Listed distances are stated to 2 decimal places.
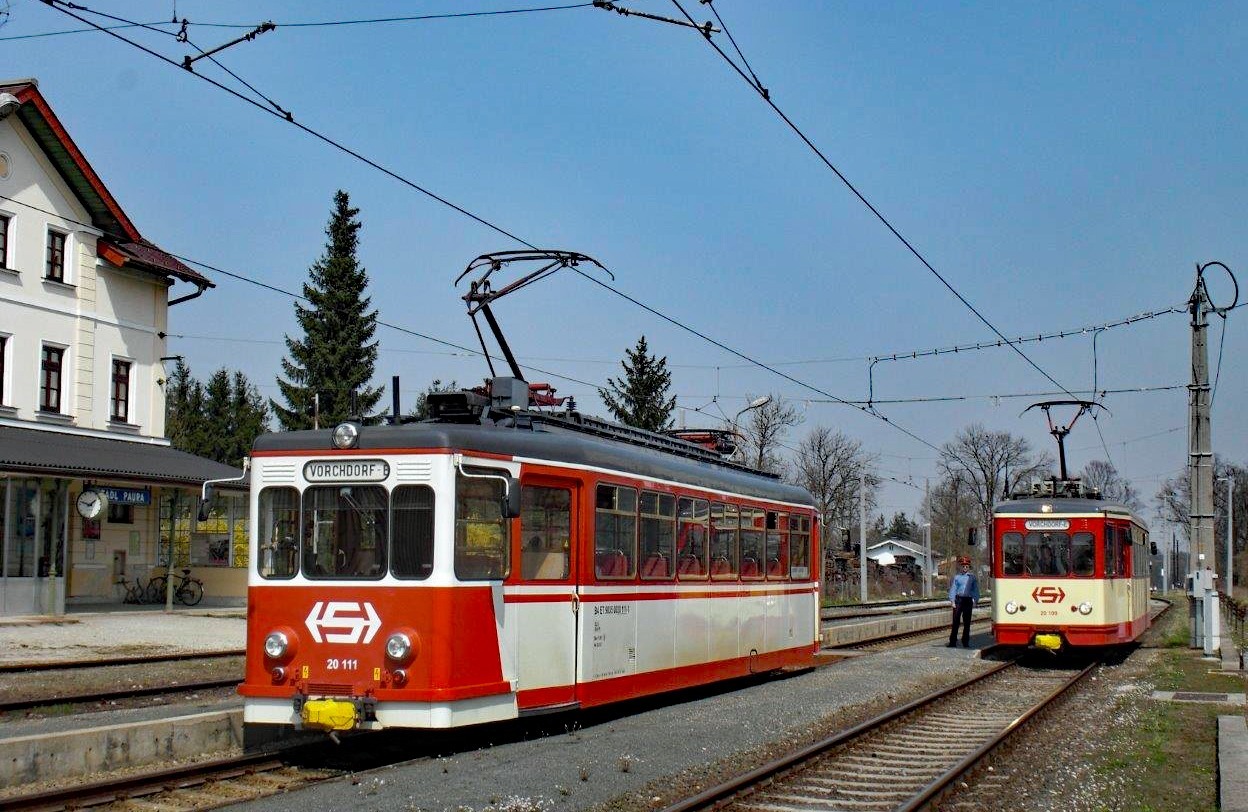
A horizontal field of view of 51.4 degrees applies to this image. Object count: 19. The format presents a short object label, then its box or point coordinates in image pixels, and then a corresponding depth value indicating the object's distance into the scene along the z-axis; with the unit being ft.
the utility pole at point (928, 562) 199.00
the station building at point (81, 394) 90.33
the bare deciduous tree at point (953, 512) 285.70
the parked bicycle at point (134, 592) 102.84
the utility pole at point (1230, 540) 206.51
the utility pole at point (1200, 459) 75.46
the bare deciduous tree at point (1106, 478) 301.84
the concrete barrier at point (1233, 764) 30.19
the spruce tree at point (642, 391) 165.37
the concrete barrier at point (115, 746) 30.83
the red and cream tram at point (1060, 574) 69.56
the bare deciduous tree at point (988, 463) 262.47
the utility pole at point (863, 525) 150.16
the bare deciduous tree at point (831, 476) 231.50
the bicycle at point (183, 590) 104.06
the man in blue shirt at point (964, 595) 81.41
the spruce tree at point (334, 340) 169.59
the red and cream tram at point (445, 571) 34.32
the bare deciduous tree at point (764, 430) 176.55
